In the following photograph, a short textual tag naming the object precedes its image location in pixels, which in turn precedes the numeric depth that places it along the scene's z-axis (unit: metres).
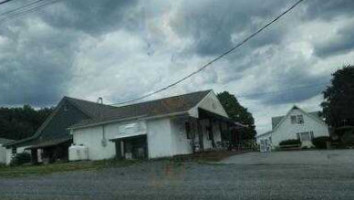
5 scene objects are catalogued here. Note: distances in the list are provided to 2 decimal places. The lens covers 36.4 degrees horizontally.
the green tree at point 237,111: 86.06
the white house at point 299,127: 72.75
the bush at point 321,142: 56.78
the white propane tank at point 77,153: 44.38
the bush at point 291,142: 68.36
